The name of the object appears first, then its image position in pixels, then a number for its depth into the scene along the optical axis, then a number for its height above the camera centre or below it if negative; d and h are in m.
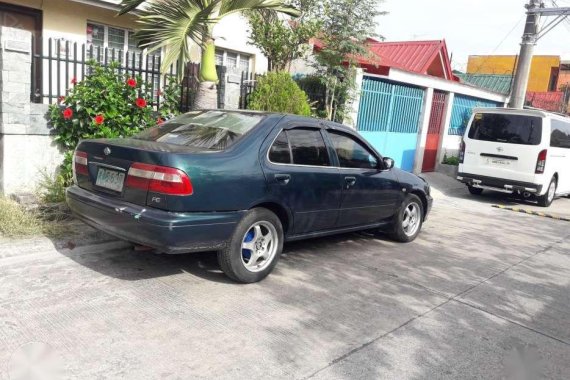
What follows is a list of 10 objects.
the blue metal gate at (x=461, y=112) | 15.77 +0.19
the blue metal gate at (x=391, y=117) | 11.95 -0.16
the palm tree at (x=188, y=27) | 7.02 +0.90
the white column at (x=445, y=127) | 15.07 -0.34
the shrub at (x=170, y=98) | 7.74 -0.13
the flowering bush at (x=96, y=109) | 6.62 -0.35
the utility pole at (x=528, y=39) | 14.15 +2.41
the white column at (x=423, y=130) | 14.05 -0.44
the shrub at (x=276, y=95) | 8.77 +0.08
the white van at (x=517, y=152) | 10.70 -0.63
